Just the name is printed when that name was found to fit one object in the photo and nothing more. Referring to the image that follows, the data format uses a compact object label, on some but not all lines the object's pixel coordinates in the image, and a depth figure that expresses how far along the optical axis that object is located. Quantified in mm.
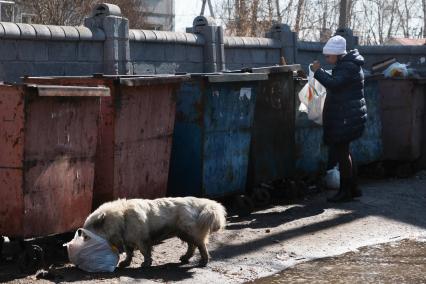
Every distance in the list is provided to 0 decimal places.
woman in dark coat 14096
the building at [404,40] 52727
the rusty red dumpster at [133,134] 11002
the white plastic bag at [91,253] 9373
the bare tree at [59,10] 28967
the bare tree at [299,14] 41344
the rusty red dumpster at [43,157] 9240
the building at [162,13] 61035
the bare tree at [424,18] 63651
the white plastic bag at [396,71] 18492
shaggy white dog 9397
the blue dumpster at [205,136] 12837
